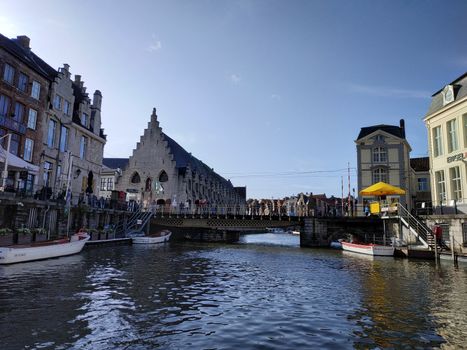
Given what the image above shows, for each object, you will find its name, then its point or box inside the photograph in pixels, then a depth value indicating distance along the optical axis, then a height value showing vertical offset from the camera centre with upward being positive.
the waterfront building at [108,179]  57.81 +7.05
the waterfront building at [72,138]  34.03 +8.92
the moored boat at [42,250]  17.89 -1.61
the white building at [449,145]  27.67 +7.06
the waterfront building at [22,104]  27.91 +9.71
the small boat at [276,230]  120.47 -1.16
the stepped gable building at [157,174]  55.75 +7.94
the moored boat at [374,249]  27.98 -1.65
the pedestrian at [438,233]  25.22 -0.17
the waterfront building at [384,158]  44.97 +9.00
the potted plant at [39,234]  23.29 -0.89
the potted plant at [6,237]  20.12 -0.95
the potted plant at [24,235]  21.84 -0.90
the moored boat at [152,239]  36.88 -1.60
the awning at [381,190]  32.07 +3.50
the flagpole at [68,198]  28.83 +1.90
